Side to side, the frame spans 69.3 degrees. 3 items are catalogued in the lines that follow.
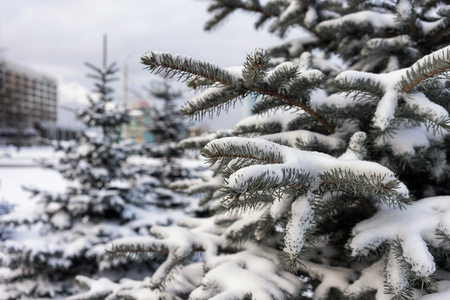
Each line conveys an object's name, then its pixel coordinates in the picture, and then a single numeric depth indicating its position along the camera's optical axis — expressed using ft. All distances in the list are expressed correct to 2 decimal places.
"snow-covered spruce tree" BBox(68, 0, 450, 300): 2.79
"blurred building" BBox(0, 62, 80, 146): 89.56
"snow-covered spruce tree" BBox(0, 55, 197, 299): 10.64
